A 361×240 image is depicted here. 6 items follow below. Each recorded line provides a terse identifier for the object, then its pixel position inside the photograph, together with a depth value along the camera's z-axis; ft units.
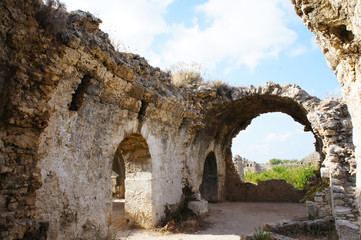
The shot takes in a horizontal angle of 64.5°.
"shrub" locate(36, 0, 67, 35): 12.66
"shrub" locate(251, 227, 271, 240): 16.55
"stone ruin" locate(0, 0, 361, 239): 10.53
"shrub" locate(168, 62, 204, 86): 31.48
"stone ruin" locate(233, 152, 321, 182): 55.93
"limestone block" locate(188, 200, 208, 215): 27.17
